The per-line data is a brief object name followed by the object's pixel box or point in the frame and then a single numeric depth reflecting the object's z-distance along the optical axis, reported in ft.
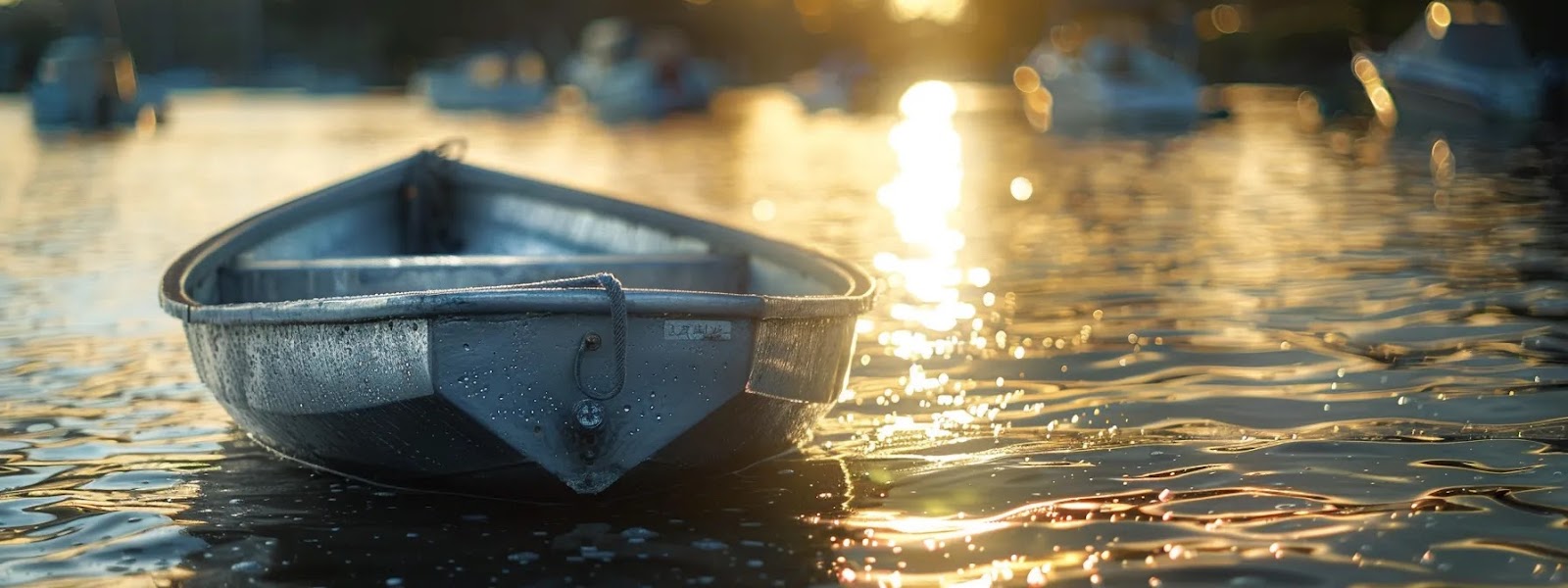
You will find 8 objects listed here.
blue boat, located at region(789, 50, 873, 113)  208.95
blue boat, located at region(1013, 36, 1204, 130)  146.61
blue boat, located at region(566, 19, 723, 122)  206.39
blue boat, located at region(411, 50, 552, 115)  227.81
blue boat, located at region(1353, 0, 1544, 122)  121.39
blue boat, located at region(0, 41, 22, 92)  303.27
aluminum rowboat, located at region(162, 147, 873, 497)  20.75
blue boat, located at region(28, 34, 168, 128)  164.66
